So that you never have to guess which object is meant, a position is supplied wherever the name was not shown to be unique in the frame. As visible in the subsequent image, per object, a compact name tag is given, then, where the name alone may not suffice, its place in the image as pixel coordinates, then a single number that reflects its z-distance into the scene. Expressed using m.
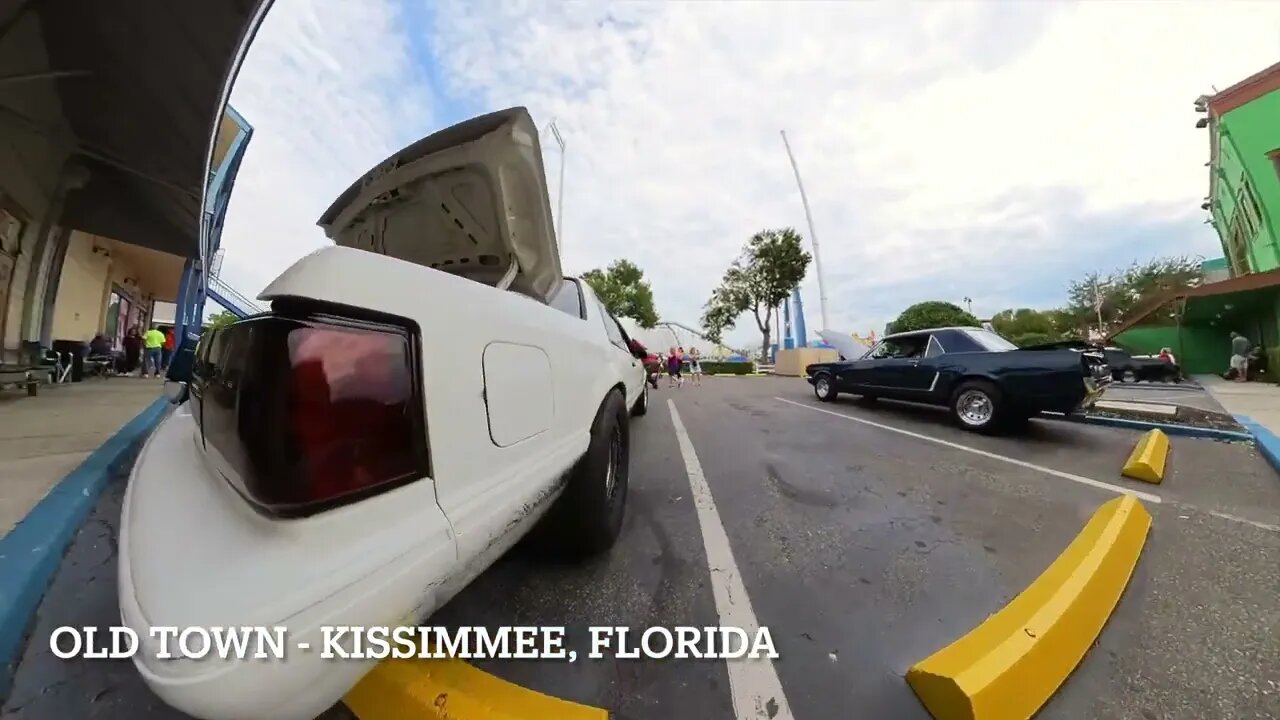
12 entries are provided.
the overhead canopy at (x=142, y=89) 5.17
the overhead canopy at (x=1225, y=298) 12.49
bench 5.88
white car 0.70
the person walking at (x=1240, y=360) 13.47
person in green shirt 12.55
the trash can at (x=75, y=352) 10.02
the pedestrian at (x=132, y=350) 13.73
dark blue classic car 5.05
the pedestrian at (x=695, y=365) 15.10
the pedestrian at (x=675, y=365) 13.25
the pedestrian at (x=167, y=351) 14.38
